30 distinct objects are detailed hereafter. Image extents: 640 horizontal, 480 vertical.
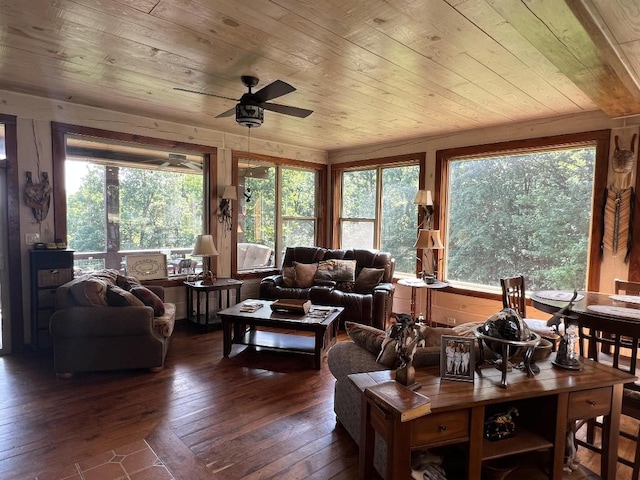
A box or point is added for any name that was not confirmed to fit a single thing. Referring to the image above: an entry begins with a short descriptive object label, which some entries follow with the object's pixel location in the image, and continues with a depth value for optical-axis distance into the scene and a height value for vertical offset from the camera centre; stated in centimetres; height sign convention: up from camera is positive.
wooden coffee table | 358 -113
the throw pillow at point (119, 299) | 333 -73
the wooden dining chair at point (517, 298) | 325 -69
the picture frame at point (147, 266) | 458 -61
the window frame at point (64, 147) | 397 +87
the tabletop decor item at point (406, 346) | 169 -57
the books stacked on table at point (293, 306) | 381 -89
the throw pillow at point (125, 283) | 374 -67
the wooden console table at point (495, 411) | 152 -85
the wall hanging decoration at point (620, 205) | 359 +18
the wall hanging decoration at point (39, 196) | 380 +19
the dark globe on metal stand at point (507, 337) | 168 -53
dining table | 202 -60
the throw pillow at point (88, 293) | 325 -67
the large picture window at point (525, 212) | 398 +12
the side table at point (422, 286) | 459 -79
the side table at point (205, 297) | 469 -106
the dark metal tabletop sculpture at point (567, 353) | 189 -67
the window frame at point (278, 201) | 546 +30
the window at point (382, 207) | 555 +21
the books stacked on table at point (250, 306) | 390 -95
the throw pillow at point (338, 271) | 525 -73
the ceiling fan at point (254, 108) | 290 +86
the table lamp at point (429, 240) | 467 -24
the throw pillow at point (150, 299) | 355 -79
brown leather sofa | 468 -93
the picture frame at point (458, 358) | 175 -64
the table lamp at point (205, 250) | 470 -41
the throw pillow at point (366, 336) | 225 -73
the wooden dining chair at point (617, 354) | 194 -75
